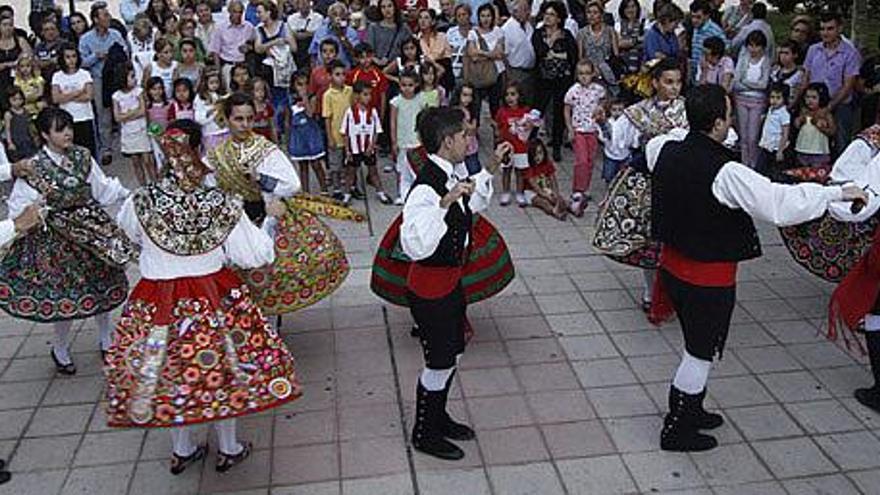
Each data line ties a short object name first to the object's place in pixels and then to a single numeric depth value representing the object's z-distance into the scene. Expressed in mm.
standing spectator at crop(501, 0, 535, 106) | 9484
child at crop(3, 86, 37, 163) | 7863
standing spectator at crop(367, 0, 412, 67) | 9680
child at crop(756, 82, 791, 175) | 7953
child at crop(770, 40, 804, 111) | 8164
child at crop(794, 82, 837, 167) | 7758
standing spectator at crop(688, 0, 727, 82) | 9289
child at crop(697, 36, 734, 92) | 8625
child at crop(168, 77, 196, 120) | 8297
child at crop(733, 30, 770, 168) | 8367
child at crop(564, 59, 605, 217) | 8148
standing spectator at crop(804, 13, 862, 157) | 8000
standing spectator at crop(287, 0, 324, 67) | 10133
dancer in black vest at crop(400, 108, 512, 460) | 4090
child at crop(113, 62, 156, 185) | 8703
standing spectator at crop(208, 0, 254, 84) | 9945
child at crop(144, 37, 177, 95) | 9023
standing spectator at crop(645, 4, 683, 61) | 9188
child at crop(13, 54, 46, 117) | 8656
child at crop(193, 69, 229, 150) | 7941
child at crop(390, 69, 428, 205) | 8305
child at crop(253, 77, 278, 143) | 7996
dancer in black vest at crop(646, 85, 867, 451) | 4008
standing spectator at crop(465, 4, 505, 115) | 9445
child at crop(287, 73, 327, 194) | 8391
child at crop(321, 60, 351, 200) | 8383
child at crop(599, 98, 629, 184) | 6465
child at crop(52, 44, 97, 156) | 8680
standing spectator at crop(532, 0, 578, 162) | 9289
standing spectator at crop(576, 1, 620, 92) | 9320
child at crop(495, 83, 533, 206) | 8086
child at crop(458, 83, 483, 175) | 8031
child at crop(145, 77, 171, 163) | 8523
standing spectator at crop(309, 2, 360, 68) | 9477
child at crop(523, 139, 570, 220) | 8141
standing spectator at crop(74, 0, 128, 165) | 9805
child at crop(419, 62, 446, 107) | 8438
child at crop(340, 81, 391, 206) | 8266
